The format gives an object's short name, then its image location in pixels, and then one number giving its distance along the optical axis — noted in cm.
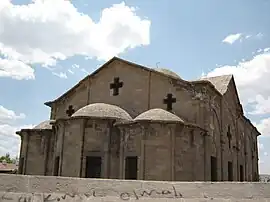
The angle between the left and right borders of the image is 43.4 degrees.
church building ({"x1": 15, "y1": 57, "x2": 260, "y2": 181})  1747
